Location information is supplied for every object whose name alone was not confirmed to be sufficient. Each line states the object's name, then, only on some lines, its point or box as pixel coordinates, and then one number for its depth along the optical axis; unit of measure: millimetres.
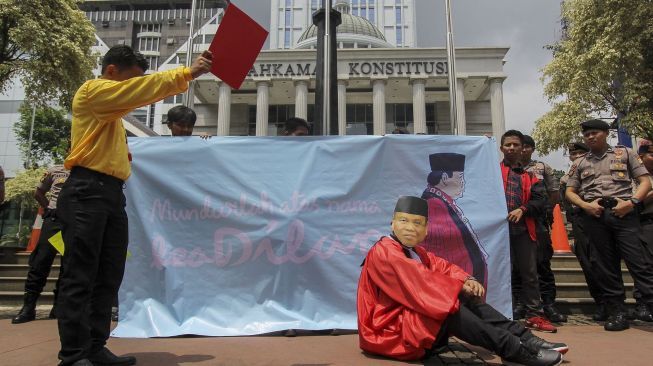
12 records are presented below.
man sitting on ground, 2471
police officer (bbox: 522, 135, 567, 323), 4387
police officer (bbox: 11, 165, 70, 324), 4152
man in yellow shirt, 2324
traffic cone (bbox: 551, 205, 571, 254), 8219
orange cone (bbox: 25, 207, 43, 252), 8555
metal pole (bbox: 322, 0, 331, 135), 5238
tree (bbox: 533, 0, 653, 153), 14414
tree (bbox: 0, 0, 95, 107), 13727
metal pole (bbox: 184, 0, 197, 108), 5579
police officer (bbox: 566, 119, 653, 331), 3842
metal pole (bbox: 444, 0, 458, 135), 5041
